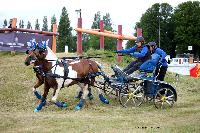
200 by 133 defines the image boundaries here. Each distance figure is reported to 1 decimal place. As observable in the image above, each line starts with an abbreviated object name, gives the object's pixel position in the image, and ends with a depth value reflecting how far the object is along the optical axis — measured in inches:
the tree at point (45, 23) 4652.3
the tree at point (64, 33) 3056.1
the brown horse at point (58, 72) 570.9
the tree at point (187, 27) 2859.3
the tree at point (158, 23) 3026.6
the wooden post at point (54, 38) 875.8
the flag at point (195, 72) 1003.4
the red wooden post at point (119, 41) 803.5
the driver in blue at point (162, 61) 620.7
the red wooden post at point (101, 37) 881.5
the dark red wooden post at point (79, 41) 857.5
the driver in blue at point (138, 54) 613.6
